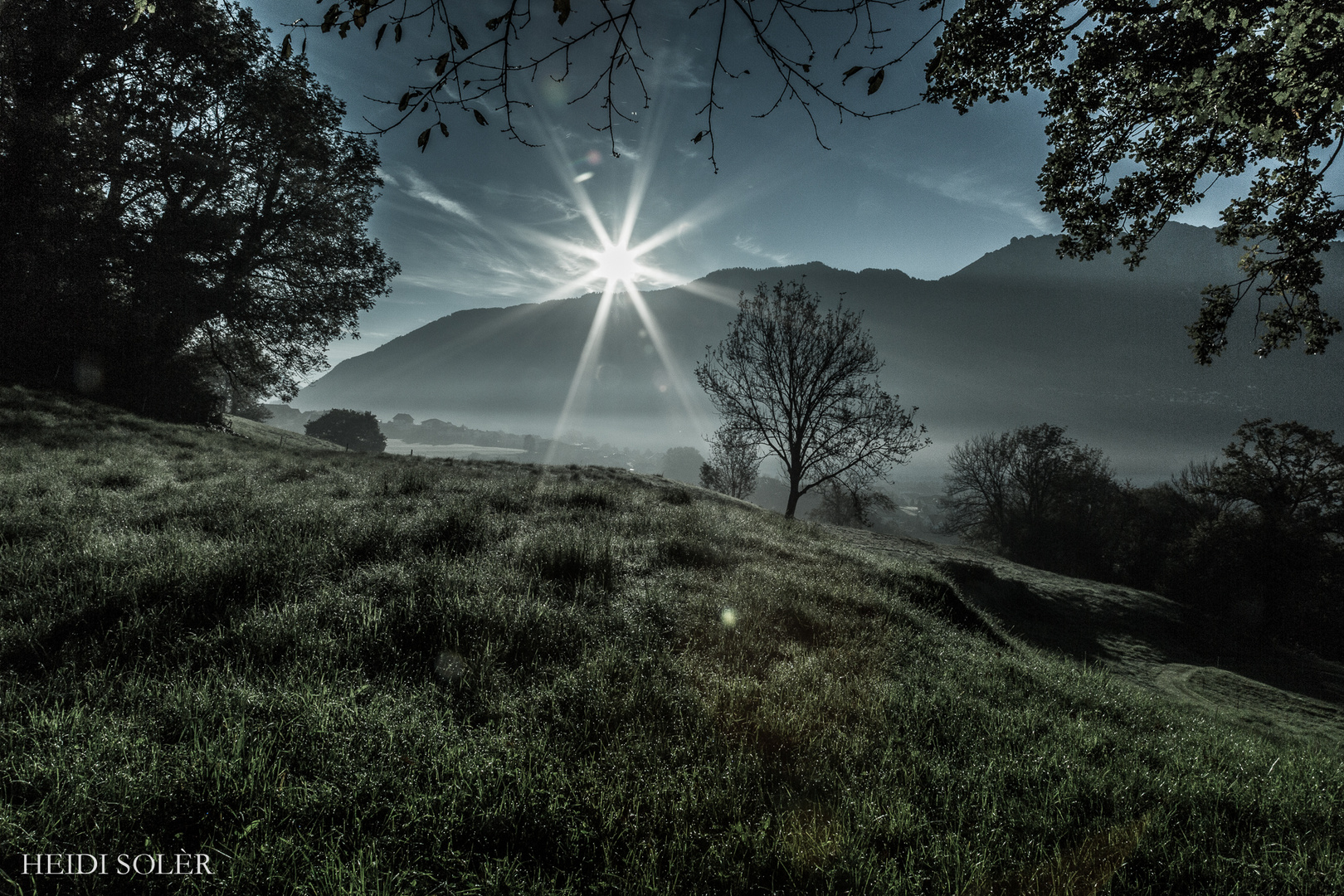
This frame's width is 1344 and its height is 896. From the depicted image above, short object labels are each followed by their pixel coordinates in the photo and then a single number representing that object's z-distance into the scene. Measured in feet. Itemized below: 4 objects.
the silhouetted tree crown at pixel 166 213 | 47.50
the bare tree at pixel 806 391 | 70.44
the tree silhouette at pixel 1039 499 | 121.08
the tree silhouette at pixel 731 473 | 141.38
